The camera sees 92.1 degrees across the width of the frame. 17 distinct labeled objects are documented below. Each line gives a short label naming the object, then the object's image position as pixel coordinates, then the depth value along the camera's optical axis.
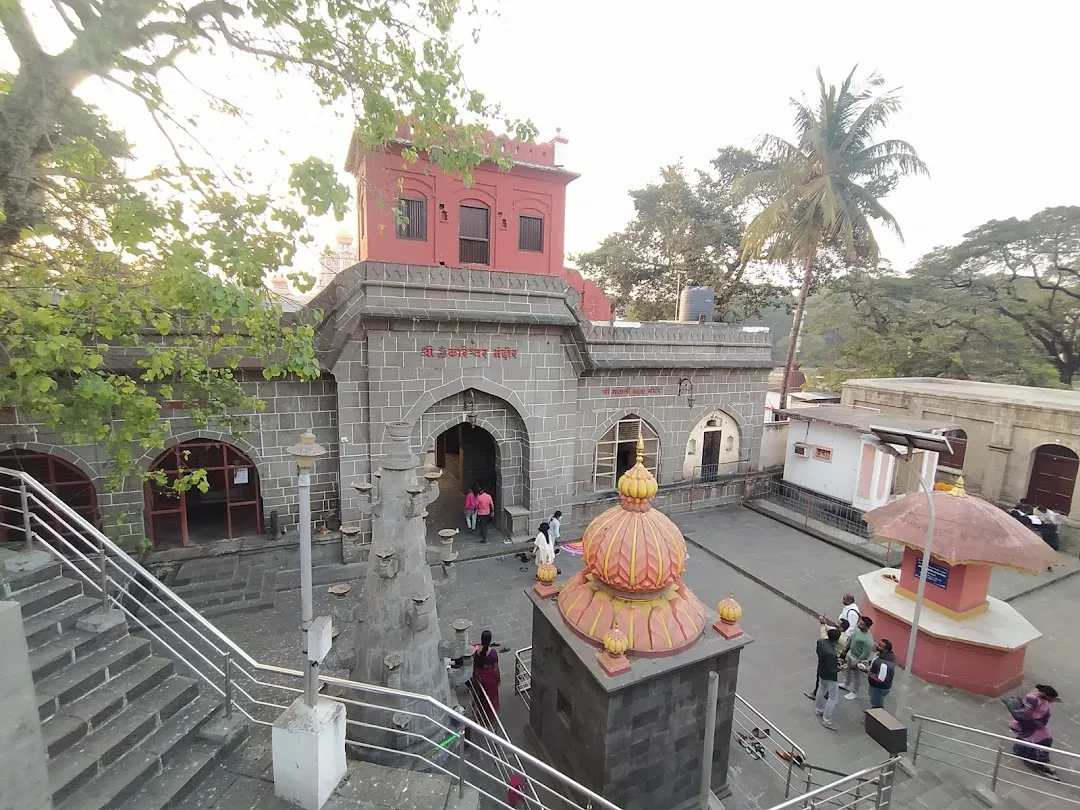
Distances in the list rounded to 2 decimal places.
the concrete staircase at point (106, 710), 3.81
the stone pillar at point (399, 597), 5.00
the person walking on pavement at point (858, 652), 7.74
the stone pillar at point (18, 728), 2.99
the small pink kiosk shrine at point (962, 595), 7.74
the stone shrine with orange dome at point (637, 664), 5.01
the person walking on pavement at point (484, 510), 12.41
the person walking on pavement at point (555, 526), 11.70
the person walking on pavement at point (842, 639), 7.98
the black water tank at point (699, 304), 17.05
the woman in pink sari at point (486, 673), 6.68
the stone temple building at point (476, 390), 10.49
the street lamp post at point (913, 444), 5.91
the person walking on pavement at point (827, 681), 7.09
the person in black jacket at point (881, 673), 7.02
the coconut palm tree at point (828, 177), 17.19
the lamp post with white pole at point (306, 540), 3.45
